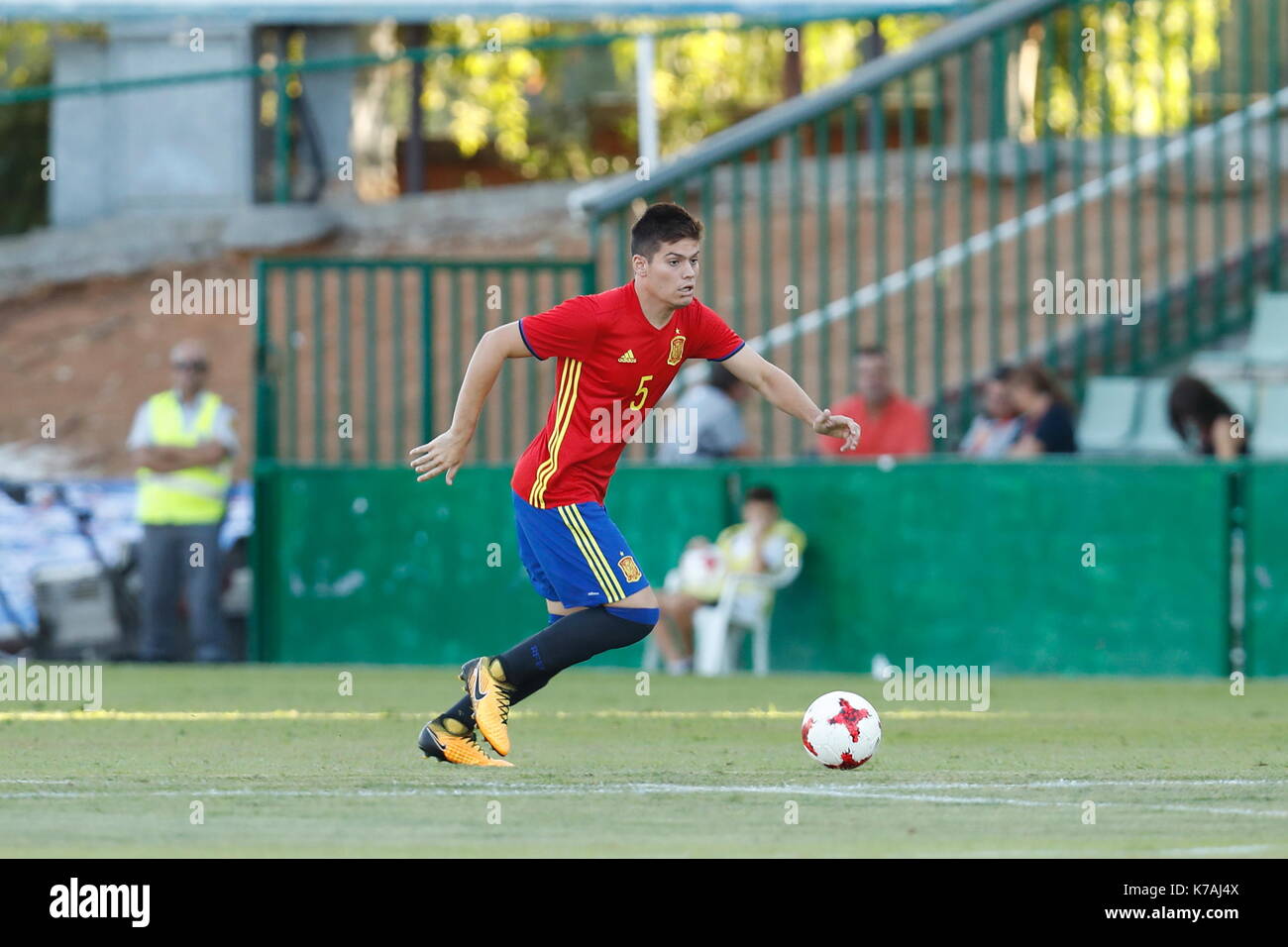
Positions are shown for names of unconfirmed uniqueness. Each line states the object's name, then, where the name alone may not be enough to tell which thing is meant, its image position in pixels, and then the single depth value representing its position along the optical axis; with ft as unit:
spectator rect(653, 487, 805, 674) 46.44
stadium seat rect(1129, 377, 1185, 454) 48.98
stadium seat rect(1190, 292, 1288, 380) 48.65
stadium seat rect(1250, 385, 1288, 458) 46.62
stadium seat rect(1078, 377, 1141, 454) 49.67
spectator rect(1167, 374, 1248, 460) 44.32
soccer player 27.86
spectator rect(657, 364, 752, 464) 49.03
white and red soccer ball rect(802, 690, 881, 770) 27.43
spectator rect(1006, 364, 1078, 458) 45.76
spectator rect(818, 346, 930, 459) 46.93
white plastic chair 46.62
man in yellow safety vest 49.60
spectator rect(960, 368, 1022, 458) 47.01
